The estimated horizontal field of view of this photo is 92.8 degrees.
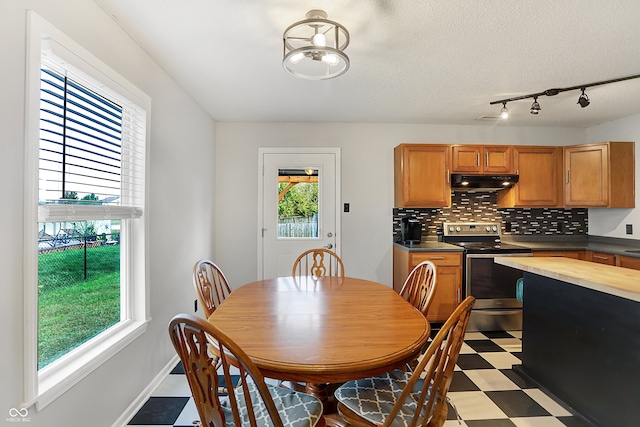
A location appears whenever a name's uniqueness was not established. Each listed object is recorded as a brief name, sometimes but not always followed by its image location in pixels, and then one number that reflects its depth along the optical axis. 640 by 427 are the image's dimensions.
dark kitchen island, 1.55
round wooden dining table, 1.07
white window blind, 1.34
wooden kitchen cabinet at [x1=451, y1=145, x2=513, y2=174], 3.49
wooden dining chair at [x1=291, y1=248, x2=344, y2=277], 3.64
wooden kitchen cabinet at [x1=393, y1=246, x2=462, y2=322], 3.21
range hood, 3.41
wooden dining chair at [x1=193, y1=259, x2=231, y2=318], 1.75
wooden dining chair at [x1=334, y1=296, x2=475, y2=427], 1.03
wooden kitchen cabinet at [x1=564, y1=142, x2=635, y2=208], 3.33
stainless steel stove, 3.19
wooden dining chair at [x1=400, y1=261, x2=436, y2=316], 1.79
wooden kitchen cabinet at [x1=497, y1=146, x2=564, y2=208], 3.55
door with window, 3.69
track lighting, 2.47
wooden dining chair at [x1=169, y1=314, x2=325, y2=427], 0.93
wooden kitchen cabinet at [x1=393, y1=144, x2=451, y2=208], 3.48
